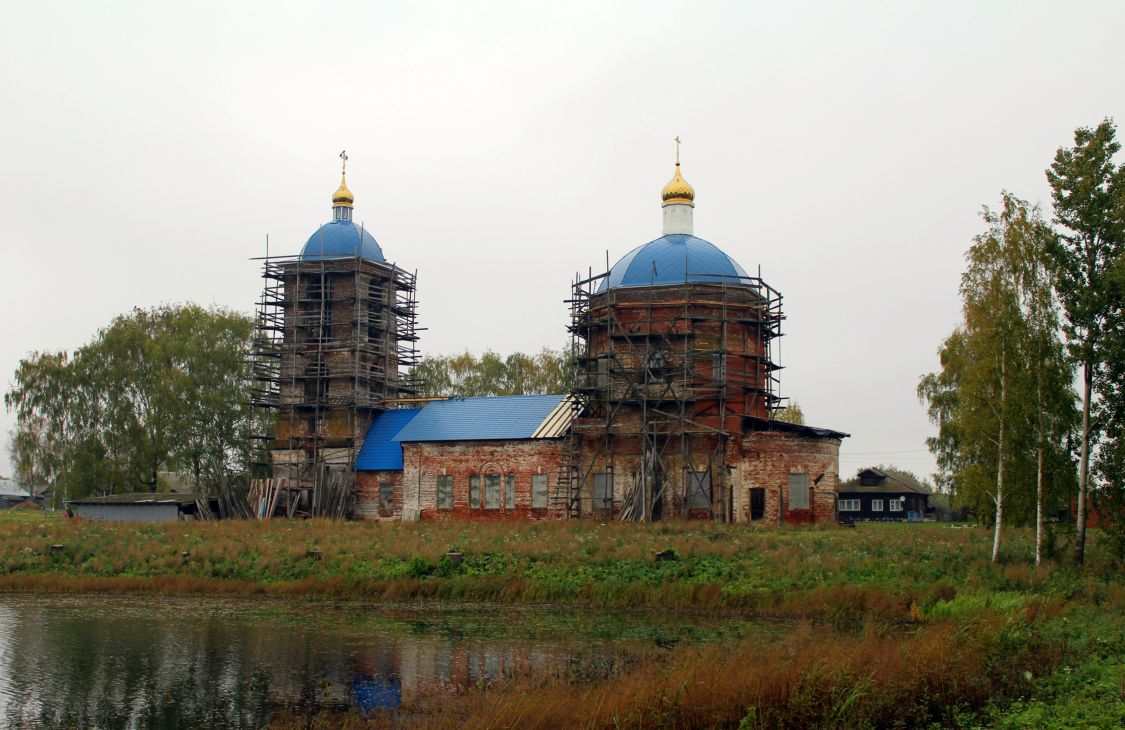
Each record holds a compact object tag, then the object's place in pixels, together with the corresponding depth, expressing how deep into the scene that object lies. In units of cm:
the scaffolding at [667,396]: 3797
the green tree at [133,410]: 5209
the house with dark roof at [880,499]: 6481
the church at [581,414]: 3791
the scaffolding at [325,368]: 4459
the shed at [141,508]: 4247
